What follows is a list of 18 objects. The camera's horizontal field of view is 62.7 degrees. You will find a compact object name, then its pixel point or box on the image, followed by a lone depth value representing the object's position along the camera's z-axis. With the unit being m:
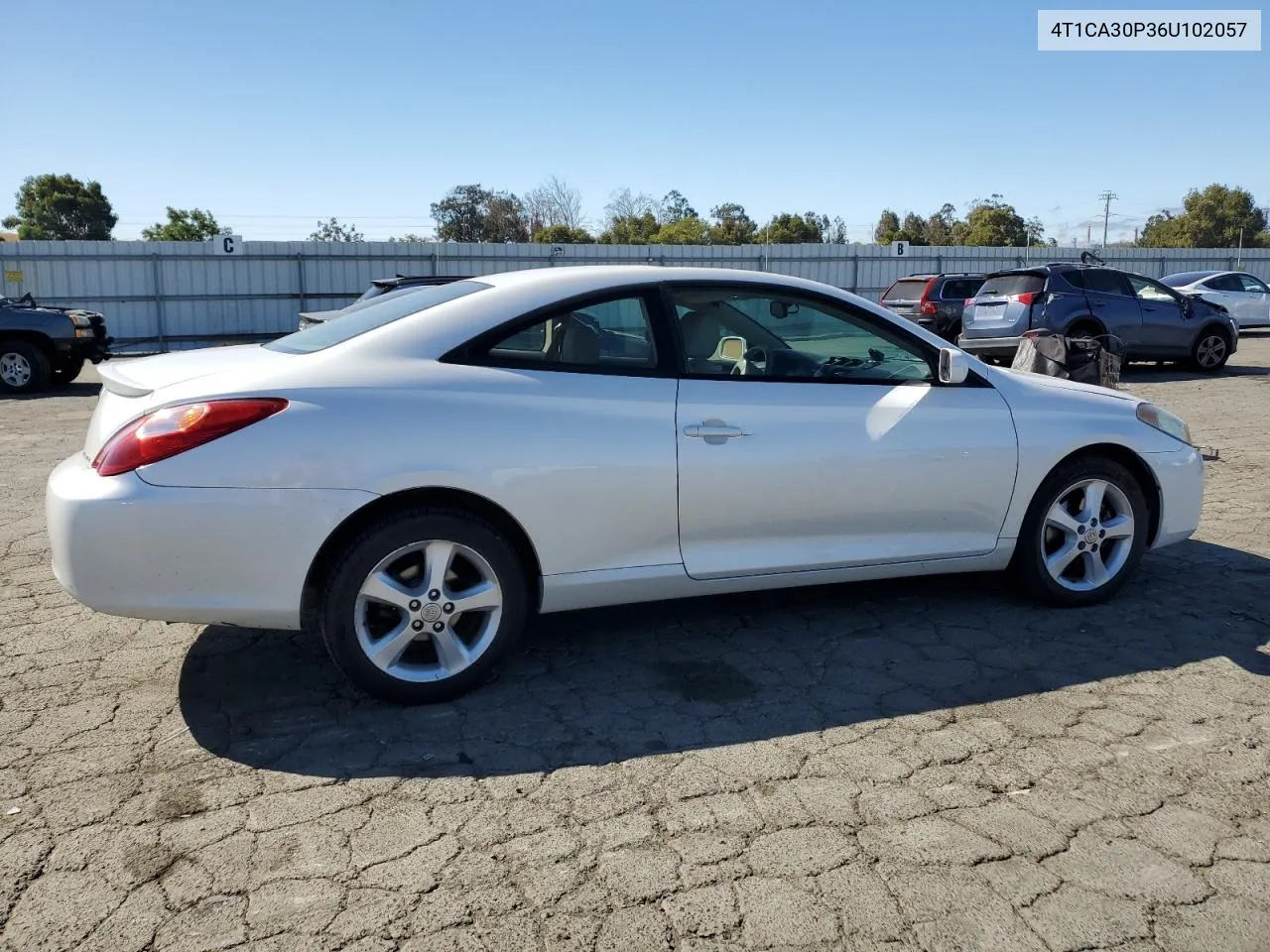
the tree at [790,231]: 58.84
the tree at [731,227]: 57.78
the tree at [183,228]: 57.16
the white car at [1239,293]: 22.89
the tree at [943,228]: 75.75
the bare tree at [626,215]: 57.12
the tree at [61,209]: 62.81
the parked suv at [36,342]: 14.07
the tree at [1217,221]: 65.62
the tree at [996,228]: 64.88
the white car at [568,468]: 3.42
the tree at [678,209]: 83.57
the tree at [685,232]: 49.88
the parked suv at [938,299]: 19.78
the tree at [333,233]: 61.72
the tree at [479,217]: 56.84
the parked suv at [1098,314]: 14.88
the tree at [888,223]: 79.50
